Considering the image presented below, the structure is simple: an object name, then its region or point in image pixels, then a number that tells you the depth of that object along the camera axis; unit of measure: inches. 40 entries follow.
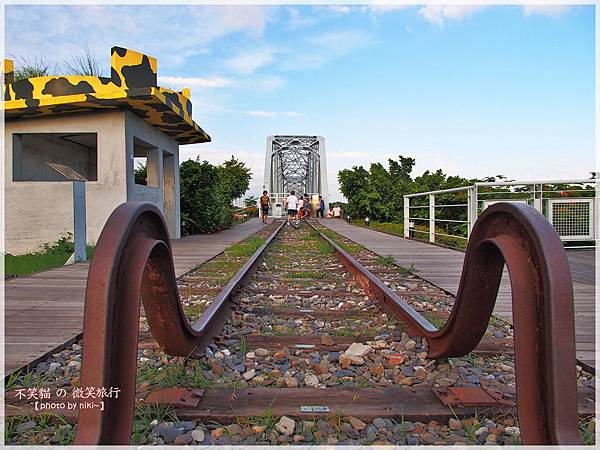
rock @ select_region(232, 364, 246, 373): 100.4
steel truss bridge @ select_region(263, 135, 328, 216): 1776.6
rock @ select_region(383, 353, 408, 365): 103.9
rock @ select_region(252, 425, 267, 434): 72.3
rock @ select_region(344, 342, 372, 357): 109.3
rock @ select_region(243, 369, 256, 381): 95.9
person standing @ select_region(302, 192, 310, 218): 1090.9
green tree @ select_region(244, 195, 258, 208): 2037.6
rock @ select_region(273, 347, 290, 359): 108.4
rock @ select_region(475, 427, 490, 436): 72.2
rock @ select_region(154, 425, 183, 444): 70.4
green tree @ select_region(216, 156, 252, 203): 1240.5
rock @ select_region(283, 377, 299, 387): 91.6
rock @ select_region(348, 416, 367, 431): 73.8
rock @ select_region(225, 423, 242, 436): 72.2
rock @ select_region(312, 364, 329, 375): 98.9
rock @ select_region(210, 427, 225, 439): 71.3
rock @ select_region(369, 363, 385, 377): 98.2
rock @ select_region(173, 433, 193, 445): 69.4
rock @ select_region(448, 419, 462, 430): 74.3
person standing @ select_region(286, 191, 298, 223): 785.6
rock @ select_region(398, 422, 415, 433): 73.2
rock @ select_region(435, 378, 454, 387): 90.4
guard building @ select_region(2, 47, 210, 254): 349.4
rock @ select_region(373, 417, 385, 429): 74.7
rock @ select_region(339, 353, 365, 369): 103.3
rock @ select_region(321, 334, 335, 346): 118.4
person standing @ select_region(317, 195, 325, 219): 1458.7
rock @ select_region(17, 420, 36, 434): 73.1
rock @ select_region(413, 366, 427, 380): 95.7
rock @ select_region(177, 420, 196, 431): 73.4
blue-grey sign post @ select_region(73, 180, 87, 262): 271.0
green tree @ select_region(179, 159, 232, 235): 584.4
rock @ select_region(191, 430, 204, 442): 70.1
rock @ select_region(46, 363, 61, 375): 97.8
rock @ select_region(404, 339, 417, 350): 113.7
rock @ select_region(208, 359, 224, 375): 98.2
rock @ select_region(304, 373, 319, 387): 92.7
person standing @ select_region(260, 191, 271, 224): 906.7
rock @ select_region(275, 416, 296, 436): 72.5
